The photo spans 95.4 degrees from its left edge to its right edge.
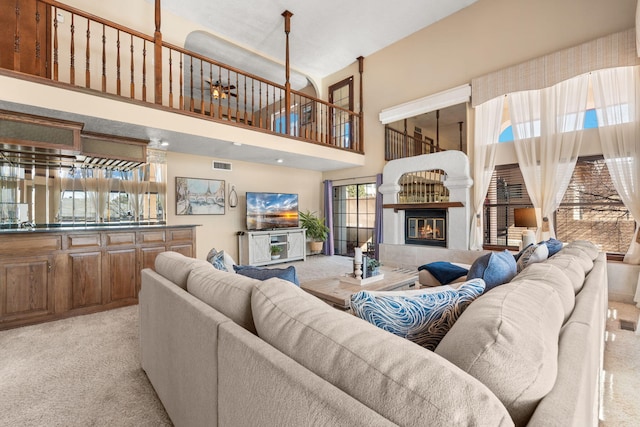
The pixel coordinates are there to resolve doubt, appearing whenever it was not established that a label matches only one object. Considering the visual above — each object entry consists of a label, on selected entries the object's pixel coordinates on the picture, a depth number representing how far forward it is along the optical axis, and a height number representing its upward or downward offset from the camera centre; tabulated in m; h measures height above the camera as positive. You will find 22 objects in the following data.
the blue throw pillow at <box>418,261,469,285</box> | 2.88 -0.62
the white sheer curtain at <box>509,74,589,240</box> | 3.86 +1.01
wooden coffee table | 2.41 -0.72
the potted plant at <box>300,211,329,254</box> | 7.04 -0.43
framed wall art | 5.45 +0.30
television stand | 5.98 -0.73
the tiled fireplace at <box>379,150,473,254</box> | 4.86 -0.02
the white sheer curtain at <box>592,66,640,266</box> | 3.45 +0.98
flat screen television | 6.16 +0.01
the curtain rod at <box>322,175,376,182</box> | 6.39 +0.77
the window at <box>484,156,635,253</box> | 3.71 +0.02
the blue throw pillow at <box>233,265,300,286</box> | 1.52 -0.34
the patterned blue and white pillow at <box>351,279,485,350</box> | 0.95 -0.34
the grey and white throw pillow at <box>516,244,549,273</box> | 2.05 -0.33
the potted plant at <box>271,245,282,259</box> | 6.29 -0.87
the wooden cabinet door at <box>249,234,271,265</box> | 5.93 -0.76
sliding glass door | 6.97 -0.14
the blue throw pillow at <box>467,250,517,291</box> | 1.69 -0.35
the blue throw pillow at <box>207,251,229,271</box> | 1.88 -0.33
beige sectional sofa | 0.53 -0.35
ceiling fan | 6.08 +2.65
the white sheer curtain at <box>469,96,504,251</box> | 4.57 +0.92
